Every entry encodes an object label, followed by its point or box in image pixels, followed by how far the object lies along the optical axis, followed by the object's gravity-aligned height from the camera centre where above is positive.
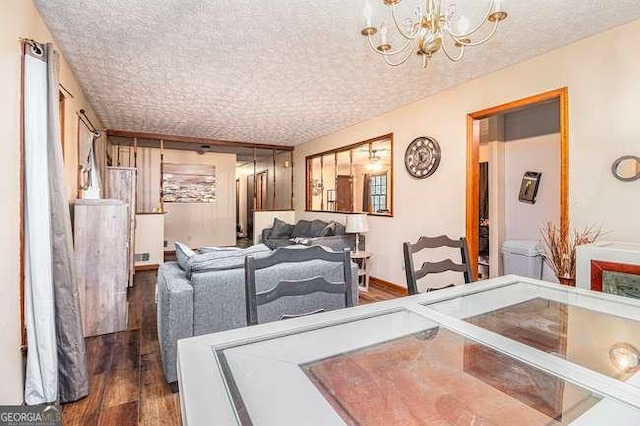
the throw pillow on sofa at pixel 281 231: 6.45 -0.39
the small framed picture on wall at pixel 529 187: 4.08 +0.29
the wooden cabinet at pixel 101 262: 2.89 -0.46
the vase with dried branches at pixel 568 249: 2.53 -0.31
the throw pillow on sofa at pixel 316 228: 5.70 -0.30
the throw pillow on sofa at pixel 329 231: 5.29 -0.33
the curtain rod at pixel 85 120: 3.51 +1.03
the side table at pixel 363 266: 4.46 -0.79
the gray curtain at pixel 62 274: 1.90 -0.37
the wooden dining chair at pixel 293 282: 1.40 -0.32
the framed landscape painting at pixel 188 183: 7.61 +0.67
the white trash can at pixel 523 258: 3.65 -0.55
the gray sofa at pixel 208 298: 2.13 -0.59
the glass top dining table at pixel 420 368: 0.75 -0.45
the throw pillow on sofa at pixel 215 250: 2.59 -0.32
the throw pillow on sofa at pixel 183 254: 2.48 -0.34
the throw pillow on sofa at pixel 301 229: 6.02 -0.34
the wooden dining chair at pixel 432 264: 1.83 -0.31
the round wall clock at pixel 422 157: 3.88 +0.66
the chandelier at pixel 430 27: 1.47 +0.90
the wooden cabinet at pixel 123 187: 5.02 +0.38
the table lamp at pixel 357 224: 4.64 -0.19
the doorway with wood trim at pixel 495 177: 2.74 +0.37
